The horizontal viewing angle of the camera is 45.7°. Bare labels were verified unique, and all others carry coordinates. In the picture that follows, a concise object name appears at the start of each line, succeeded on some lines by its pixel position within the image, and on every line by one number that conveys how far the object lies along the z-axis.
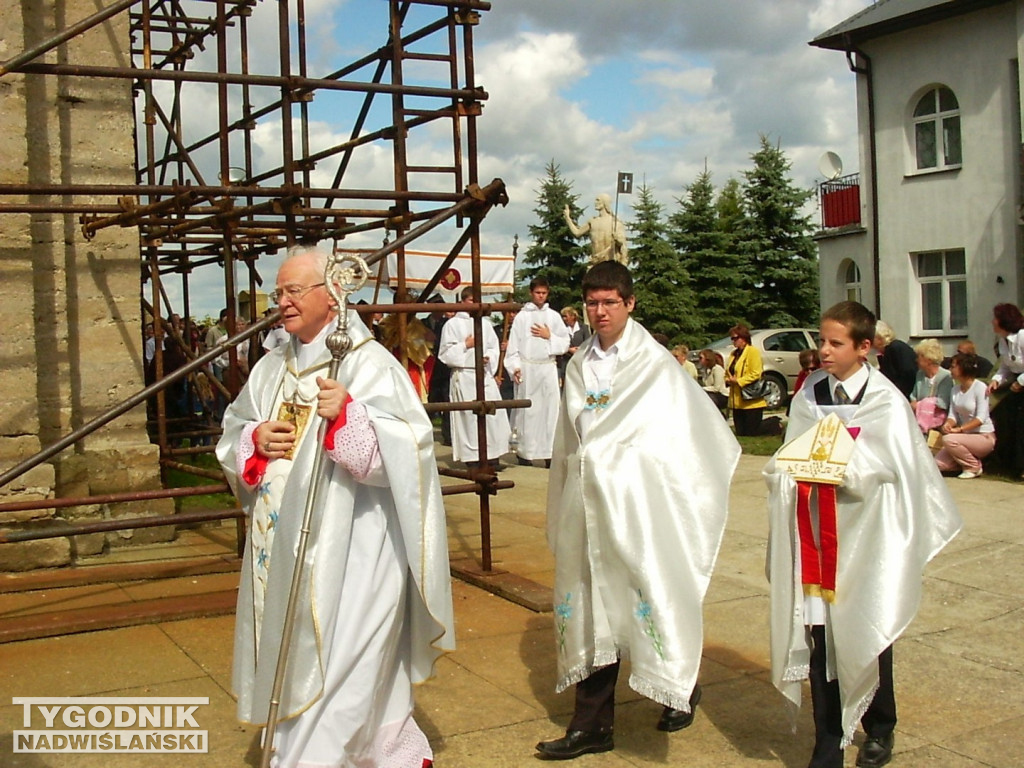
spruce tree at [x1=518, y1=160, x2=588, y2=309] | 40.88
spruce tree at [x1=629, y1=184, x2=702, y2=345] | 38.00
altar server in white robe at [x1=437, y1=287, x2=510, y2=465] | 12.60
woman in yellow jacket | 15.87
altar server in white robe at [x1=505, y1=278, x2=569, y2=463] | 13.16
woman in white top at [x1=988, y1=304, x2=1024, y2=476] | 11.43
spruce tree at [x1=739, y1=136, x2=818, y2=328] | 38.81
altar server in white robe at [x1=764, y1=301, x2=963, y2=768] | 4.31
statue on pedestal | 18.94
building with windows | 24.42
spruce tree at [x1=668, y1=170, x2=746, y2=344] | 38.97
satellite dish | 29.18
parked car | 24.36
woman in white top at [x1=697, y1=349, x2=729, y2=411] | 17.73
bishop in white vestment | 3.82
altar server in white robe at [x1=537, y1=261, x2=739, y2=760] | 4.52
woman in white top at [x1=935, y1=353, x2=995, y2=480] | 11.52
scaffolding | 6.11
